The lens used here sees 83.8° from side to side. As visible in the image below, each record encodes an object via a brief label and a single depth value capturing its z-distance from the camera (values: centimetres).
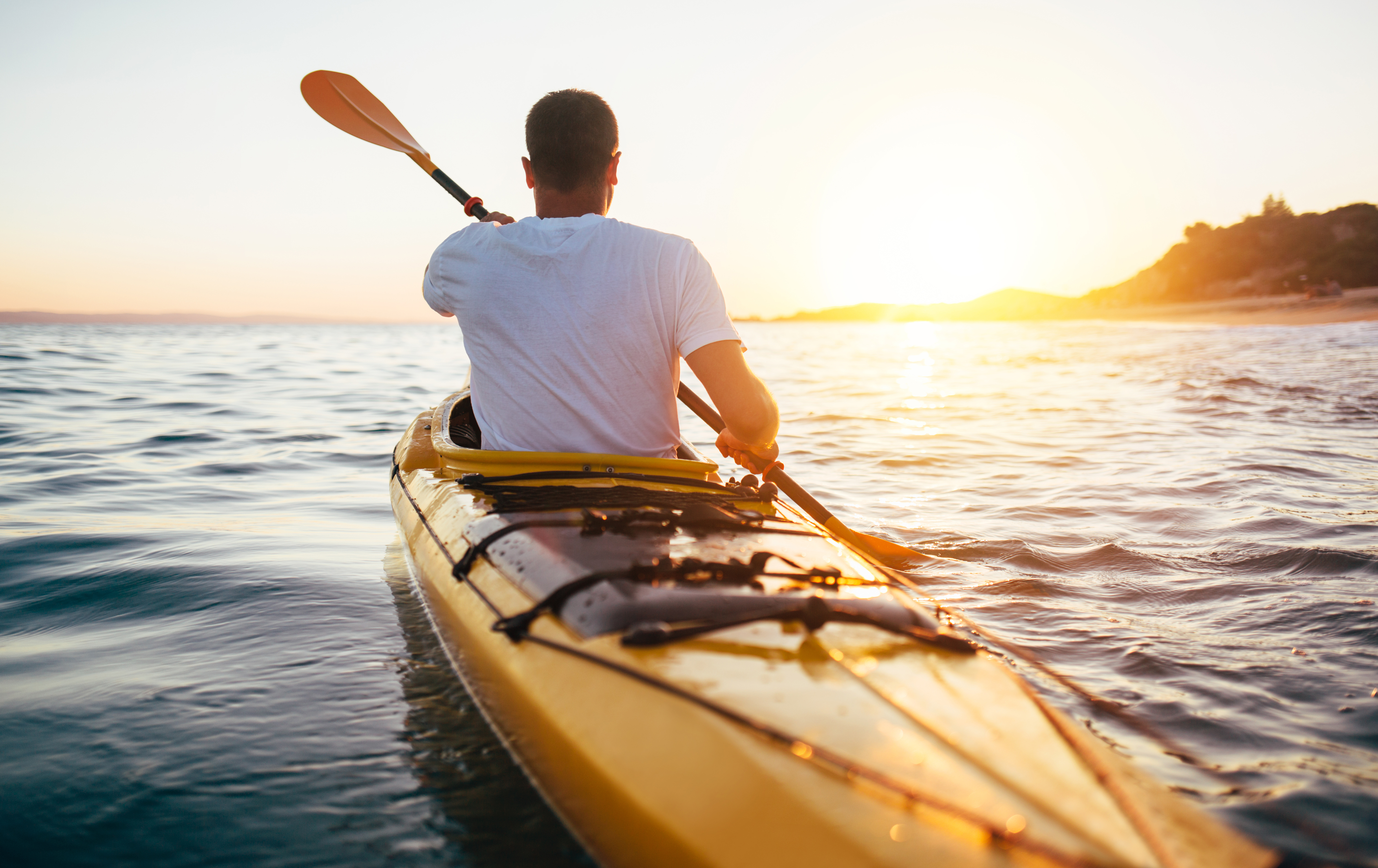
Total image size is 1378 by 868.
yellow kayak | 133
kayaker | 252
